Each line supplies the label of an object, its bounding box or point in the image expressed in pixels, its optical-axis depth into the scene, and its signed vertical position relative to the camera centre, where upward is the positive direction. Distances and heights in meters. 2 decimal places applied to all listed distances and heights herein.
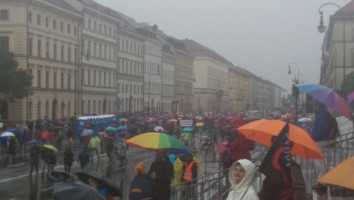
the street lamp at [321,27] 34.16 +4.31
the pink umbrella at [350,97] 18.06 +0.38
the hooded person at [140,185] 11.45 -1.31
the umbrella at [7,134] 31.08 -1.17
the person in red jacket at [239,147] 13.30 -0.74
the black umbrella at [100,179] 8.76 -0.93
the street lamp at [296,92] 27.01 +0.76
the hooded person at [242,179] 6.57 -0.70
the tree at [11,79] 54.52 +2.54
